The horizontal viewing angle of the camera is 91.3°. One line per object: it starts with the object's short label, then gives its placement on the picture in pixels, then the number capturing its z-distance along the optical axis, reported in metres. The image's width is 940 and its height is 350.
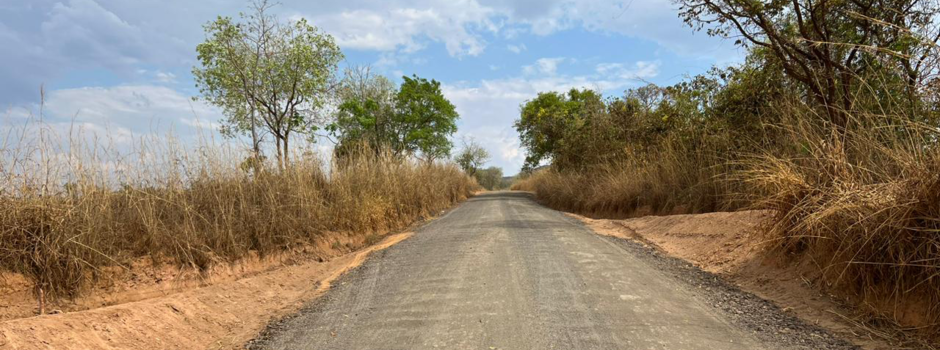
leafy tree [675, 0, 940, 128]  7.04
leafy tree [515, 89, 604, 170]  22.92
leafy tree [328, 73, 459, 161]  26.83
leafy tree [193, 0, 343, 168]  15.53
